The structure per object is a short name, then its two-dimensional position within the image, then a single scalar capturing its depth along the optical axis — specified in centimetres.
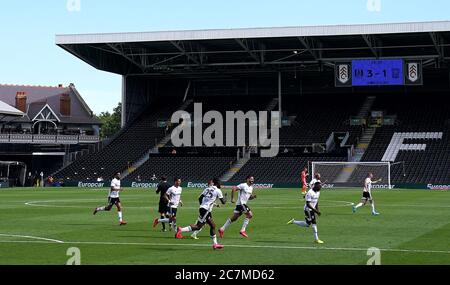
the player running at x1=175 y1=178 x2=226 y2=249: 2220
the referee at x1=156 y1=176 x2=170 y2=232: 2731
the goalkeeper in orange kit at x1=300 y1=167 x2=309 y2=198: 5342
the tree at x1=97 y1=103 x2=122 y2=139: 14862
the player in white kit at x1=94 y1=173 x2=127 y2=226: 3002
